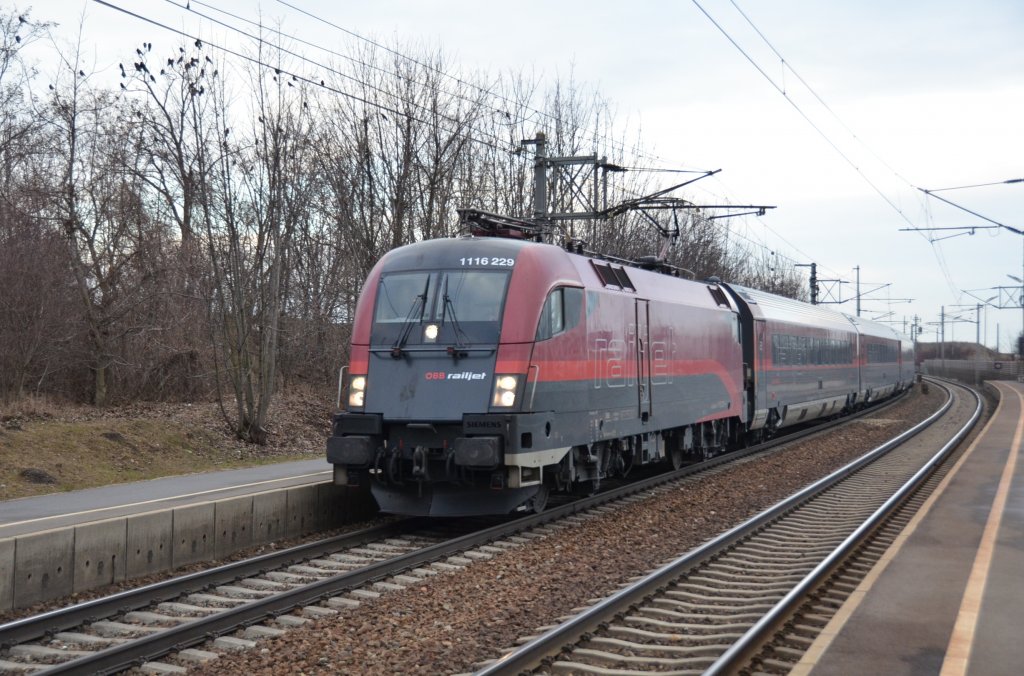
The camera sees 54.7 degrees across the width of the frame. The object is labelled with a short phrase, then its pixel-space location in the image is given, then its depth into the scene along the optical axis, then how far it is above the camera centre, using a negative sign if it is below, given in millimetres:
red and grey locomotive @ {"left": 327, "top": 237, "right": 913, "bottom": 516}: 11352 -162
